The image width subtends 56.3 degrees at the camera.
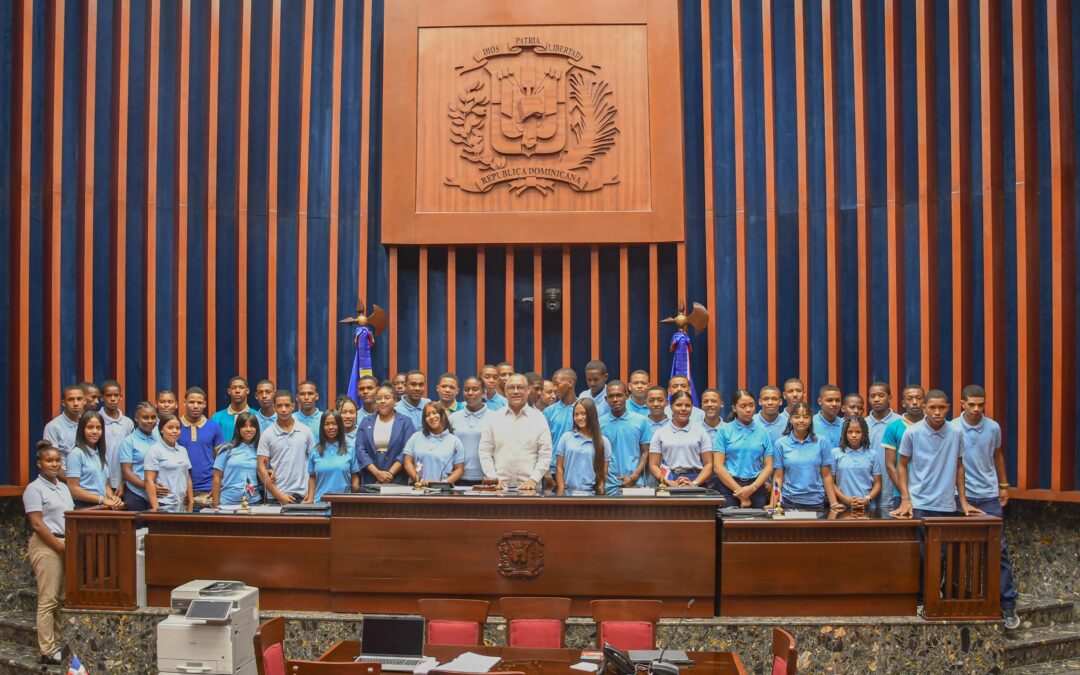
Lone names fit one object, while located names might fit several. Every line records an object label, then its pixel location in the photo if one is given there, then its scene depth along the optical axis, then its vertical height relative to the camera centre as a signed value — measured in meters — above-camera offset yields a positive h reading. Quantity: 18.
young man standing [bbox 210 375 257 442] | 7.01 -0.37
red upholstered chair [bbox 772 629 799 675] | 3.70 -1.14
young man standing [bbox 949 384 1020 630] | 5.71 -0.61
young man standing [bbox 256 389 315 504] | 6.18 -0.59
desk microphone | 3.57 -1.12
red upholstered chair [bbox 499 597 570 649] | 4.45 -1.18
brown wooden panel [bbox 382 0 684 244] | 8.61 +1.94
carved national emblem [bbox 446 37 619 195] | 8.68 +2.03
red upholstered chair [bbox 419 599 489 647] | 4.48 -1.19
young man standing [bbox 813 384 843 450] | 6.29 -0.43
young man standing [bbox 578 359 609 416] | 6.86 -0.18
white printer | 4.72 -1.33
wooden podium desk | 5.30 -1.04
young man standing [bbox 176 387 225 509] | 6.56 -0.56
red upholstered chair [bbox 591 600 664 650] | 4.43 -1.19
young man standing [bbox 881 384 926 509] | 5.96 -0.49
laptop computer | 4.03 -1.14
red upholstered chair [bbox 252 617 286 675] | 3.91 -1.18
